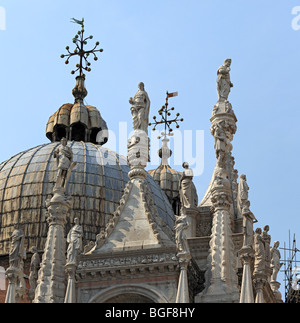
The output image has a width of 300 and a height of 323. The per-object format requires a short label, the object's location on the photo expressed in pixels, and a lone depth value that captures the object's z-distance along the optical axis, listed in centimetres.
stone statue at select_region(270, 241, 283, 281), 4847
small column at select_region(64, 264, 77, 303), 3929
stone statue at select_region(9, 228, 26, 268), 4134
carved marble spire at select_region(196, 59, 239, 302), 3906
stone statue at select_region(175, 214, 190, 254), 3922
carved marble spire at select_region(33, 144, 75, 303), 3984
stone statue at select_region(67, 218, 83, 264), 4031
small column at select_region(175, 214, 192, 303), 3831
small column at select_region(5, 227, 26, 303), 4047
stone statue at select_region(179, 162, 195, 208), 4584
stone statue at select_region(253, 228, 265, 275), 4025
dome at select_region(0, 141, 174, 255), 5875
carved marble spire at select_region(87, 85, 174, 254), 4084
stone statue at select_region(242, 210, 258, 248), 3975
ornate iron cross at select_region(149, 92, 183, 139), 7088
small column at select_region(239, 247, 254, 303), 3800
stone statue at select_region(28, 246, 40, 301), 4359
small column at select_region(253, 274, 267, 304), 3981
